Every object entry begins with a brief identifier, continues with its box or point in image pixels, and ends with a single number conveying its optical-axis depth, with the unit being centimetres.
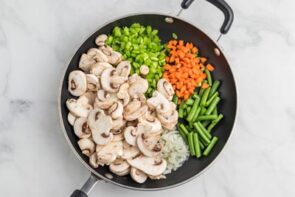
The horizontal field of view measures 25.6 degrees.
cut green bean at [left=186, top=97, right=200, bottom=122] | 109
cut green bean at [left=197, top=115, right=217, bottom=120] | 109
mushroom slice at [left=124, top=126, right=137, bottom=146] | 103
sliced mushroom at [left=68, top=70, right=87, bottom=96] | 105
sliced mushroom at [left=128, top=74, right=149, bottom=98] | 106
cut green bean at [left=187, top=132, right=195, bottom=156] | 108
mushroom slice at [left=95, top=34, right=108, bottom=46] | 109
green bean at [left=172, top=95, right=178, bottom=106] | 110
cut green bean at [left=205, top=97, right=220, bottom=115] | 110
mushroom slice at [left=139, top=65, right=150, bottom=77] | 109
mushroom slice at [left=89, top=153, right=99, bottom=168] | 103
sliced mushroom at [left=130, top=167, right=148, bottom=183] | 103
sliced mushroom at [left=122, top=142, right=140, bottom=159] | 104
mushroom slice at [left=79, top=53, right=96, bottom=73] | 108
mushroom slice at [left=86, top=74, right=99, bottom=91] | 106
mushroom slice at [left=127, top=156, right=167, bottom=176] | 103
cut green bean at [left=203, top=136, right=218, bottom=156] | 108
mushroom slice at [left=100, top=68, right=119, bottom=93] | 106
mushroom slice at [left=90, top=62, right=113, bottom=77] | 106
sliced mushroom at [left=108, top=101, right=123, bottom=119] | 103
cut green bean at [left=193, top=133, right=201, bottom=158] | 108
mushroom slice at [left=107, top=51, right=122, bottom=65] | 108
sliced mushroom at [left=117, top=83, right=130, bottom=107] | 105
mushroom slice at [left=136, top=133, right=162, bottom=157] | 103
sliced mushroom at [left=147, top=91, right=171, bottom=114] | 106
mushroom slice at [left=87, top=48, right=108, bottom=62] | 107
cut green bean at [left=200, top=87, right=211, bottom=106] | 110
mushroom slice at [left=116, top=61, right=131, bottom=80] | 107
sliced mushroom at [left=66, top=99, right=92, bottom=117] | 104
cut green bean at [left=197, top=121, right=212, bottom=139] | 108
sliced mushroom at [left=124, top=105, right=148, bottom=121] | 104
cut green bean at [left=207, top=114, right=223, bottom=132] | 110
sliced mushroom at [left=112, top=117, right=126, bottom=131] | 104
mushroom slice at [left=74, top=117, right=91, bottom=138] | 104
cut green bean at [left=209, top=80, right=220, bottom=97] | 112
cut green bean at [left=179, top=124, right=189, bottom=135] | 109
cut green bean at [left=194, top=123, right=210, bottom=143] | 108
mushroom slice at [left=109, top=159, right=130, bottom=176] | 103
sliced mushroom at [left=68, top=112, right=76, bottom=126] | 105
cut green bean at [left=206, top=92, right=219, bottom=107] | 111
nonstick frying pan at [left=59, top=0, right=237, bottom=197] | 104
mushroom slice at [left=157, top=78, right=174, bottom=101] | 108
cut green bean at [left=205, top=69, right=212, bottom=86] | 112
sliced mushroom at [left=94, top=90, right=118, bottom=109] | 105
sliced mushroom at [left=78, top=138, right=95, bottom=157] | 103
